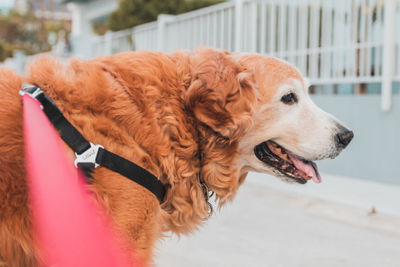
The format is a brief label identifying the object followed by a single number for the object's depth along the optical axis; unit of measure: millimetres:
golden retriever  1188
